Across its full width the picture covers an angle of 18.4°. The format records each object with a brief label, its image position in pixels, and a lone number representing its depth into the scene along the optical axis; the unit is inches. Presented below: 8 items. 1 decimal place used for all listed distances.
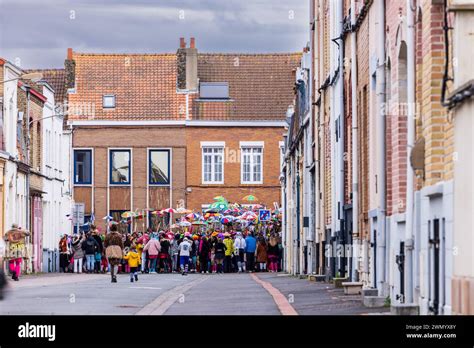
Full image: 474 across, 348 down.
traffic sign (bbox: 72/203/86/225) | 2434.1
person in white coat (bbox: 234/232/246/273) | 2304.4
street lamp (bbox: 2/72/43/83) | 1985.7
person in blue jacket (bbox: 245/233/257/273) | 2317.9
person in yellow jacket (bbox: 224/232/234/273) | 2304.4
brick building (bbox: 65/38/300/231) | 3125.0
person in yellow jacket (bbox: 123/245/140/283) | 1584.9
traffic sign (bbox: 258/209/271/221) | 2444.1
